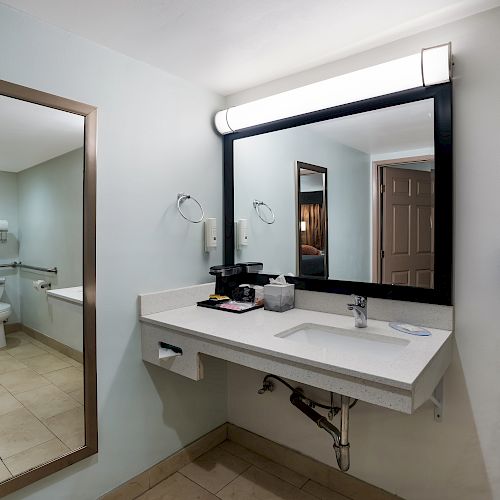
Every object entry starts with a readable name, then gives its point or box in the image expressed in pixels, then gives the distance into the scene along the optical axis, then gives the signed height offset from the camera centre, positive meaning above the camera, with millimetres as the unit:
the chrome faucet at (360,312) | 1628 -295
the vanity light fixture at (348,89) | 1479 +726
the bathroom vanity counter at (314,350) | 1152 -393
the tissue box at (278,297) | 1928 -275
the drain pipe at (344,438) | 1450 -769
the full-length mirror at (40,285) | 1460 -170
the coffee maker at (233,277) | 2160 -194
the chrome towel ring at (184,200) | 2035 +249
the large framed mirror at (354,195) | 1575 +251
